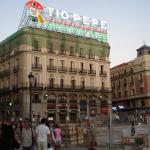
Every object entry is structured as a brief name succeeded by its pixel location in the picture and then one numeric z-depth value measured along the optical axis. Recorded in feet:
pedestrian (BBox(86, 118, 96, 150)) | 54.80
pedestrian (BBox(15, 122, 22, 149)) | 62.77
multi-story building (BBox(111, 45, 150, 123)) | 247.29
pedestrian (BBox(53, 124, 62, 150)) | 52.97
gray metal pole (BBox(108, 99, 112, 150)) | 38.71
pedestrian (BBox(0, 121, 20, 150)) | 32.61
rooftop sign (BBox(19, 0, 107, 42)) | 204.44
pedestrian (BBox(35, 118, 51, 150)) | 38.42
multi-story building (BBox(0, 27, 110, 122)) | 195.21
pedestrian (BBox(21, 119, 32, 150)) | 43.34
